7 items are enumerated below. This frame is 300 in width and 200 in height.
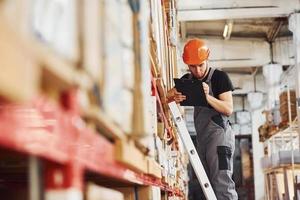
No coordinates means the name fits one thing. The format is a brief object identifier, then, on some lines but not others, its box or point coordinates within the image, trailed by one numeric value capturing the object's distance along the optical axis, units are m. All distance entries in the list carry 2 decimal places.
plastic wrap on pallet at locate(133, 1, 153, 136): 2.34
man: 5.99
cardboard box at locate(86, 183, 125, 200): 2.18
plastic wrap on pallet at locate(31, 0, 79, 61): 1.30
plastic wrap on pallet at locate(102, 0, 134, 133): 1.87
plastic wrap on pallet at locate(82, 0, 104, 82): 1.53
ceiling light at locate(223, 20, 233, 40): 13.61
